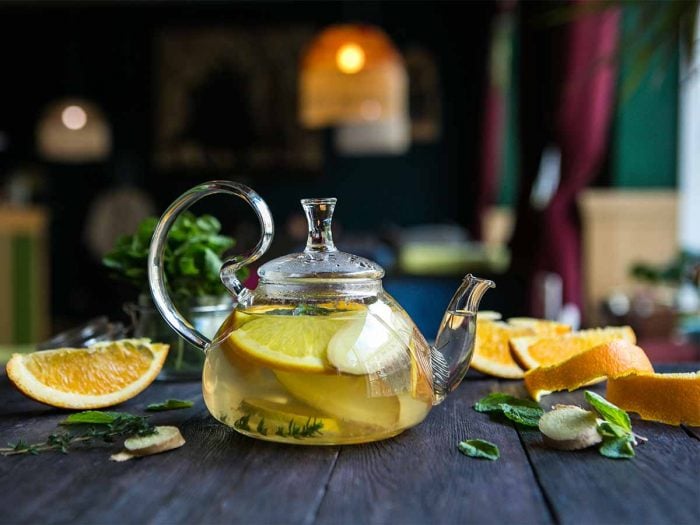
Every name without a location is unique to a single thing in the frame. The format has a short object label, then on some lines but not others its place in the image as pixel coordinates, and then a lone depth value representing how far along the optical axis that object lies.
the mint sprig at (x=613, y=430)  0.76
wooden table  0.61
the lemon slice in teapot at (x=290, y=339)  0.75
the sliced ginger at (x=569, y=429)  0.77
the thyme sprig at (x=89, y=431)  0.79
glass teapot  0.76
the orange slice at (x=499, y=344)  1.12
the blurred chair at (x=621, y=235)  4.38
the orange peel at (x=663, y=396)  0.86
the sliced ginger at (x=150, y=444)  0.76
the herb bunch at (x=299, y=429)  0.76
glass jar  1.12
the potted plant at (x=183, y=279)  1.10
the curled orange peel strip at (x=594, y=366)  0.93
